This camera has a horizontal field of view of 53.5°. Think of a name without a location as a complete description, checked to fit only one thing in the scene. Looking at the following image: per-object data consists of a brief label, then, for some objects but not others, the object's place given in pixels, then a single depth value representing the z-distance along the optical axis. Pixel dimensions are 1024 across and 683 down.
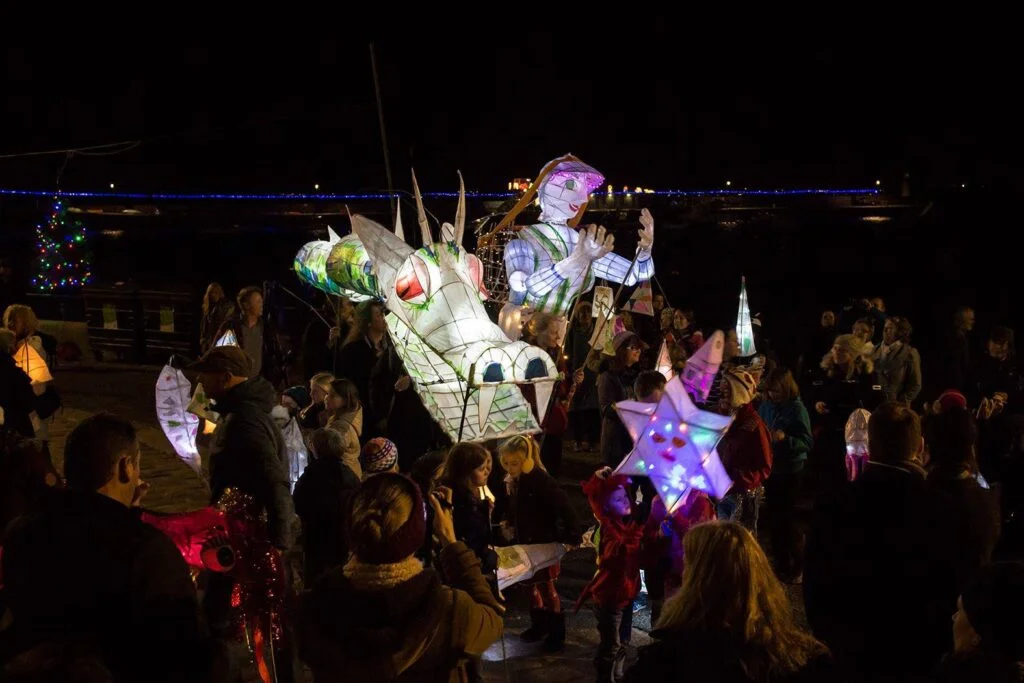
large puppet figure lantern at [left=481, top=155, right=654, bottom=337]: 7.40
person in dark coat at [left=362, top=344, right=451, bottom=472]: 7.80
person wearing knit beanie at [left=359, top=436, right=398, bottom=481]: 5.20
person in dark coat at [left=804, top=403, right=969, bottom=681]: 3.44
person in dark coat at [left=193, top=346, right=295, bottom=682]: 4.64
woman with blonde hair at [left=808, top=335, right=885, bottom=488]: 9.08
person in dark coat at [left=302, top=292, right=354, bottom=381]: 8.91
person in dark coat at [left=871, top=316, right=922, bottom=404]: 10.12
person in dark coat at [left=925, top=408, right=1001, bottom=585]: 3.94
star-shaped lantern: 4.98
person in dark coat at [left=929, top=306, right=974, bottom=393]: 10.42
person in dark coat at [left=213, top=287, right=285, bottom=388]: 8.59
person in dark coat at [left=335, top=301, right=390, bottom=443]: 8.37
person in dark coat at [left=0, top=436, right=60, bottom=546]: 4.27
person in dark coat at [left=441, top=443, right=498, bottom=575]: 5.02
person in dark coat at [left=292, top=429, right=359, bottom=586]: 4.94
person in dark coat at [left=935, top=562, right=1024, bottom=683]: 2.73
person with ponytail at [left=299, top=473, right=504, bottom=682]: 2.85
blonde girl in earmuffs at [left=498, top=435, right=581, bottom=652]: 5.59
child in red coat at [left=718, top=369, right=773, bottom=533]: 6.32
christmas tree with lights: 13.41
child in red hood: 5.15
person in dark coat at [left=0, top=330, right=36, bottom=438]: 7.27
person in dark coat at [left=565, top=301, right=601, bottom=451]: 10.62
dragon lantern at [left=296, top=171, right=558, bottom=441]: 5.95
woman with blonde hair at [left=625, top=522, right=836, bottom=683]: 2.63
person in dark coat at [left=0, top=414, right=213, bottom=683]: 2.71
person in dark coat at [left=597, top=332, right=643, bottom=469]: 7.18
